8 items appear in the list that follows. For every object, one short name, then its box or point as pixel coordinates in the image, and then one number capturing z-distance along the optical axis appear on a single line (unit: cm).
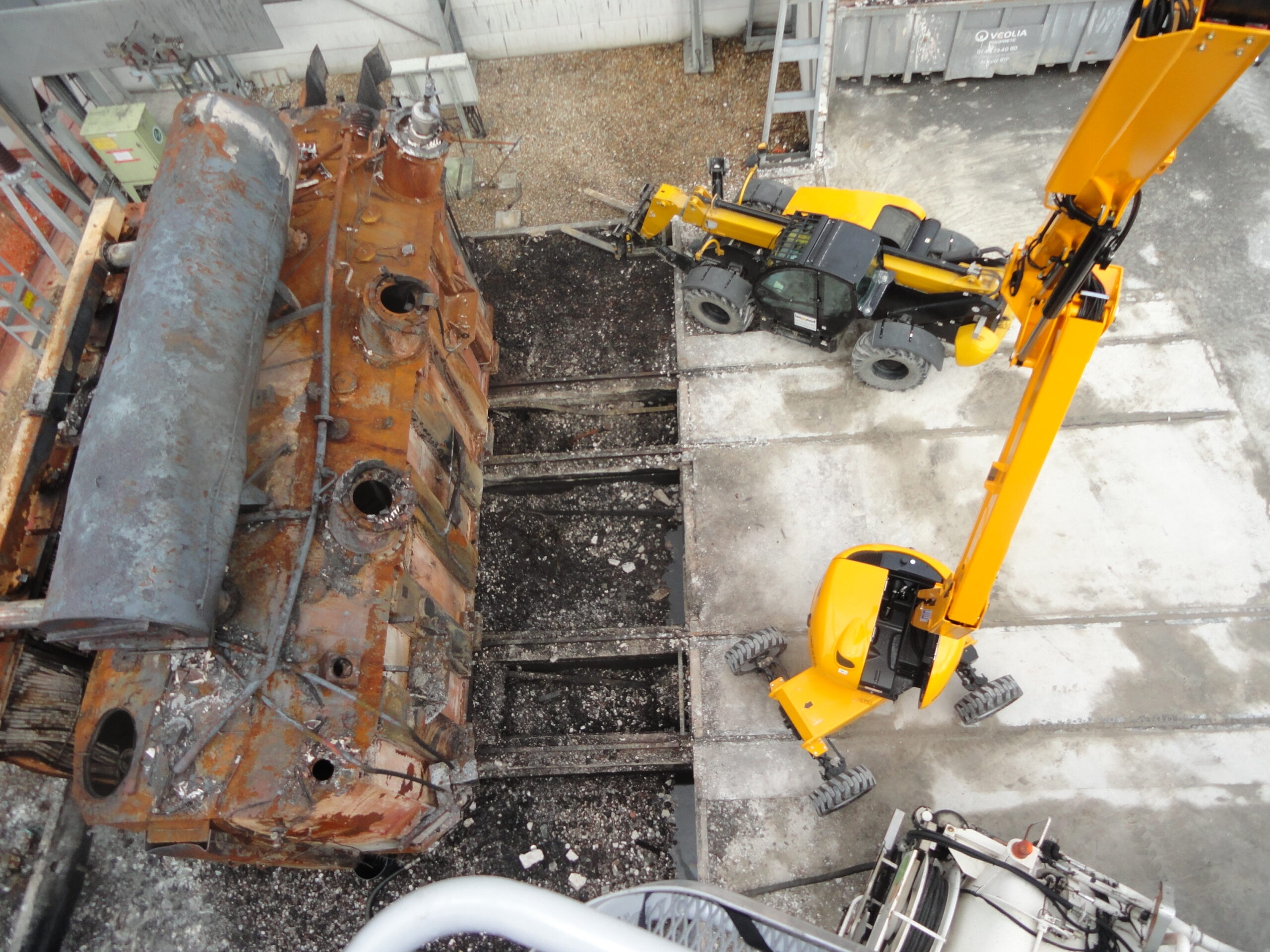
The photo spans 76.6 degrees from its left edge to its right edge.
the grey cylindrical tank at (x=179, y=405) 413
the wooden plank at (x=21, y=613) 455
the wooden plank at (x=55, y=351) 504
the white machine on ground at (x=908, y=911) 191
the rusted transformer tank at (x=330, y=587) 458
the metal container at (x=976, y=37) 810
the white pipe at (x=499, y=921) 183
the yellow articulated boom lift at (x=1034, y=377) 354
